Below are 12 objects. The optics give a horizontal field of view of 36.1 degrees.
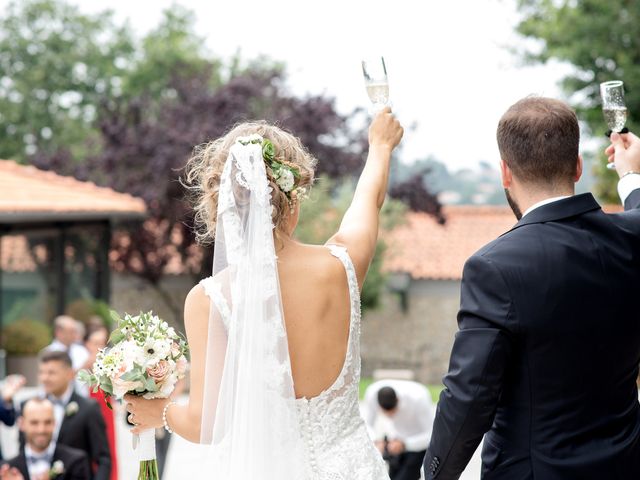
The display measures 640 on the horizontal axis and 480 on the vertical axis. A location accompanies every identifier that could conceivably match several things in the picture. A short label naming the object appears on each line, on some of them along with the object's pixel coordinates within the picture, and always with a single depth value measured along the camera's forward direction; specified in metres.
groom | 2.69
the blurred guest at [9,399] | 6.39
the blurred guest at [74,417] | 6.51
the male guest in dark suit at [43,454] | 6.11
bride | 3.08
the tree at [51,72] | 43.16
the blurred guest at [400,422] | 7.11
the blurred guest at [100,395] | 7.27
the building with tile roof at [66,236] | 16.80
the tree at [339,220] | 25.48
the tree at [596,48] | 15.48
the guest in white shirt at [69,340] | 9.38
